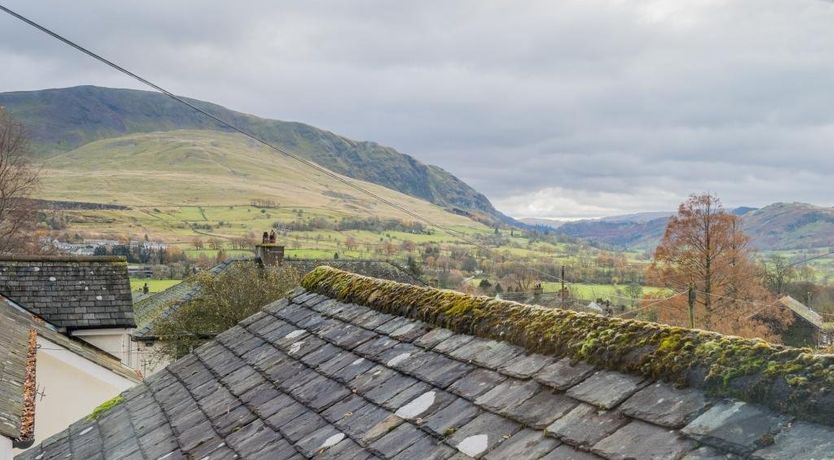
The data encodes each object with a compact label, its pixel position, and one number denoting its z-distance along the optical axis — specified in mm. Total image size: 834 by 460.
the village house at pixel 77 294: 20422
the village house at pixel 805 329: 41688
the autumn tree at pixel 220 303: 26359
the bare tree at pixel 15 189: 38875
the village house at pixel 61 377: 16000
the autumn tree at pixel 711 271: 31766
